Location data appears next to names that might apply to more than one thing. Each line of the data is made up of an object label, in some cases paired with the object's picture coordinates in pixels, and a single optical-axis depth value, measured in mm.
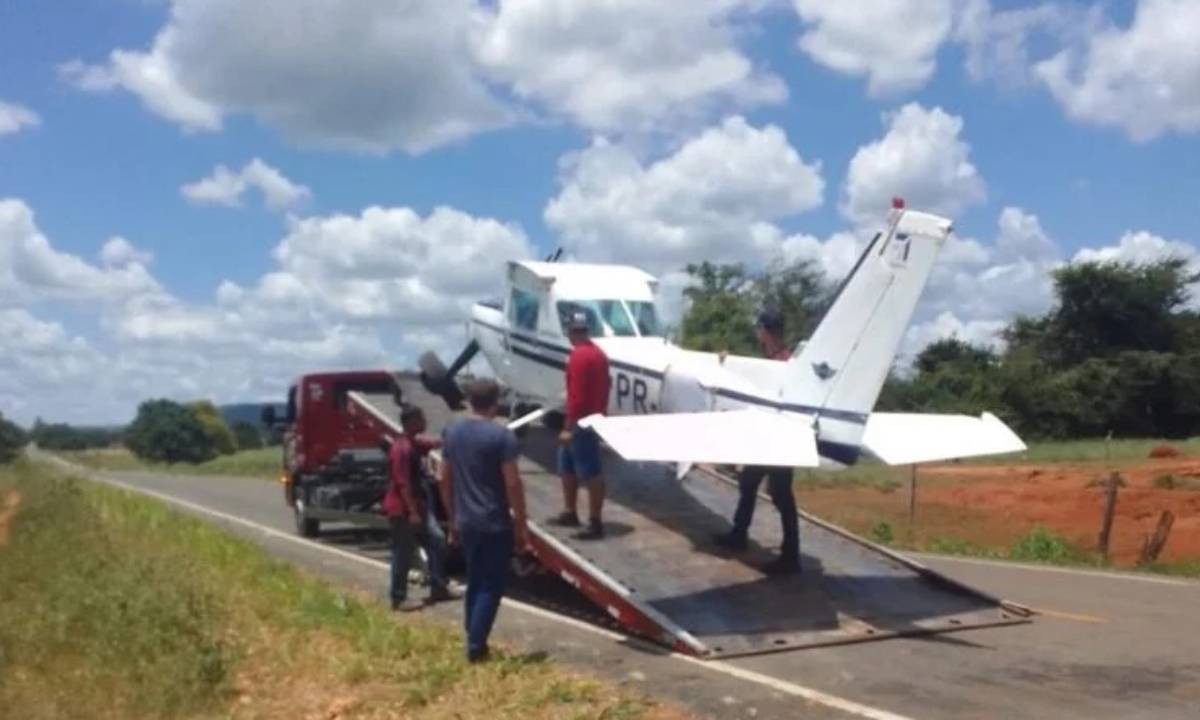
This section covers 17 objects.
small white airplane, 11453
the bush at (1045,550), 19891
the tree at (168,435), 109688
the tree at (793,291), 76556
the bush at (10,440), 49962
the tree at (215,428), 114562
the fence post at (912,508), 27062
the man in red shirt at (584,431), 12898
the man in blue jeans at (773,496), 12875
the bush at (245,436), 117188
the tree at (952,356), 69250
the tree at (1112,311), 67250
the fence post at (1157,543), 20422
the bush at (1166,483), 36091
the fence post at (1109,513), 20938
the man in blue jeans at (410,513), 13719
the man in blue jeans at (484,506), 10336
